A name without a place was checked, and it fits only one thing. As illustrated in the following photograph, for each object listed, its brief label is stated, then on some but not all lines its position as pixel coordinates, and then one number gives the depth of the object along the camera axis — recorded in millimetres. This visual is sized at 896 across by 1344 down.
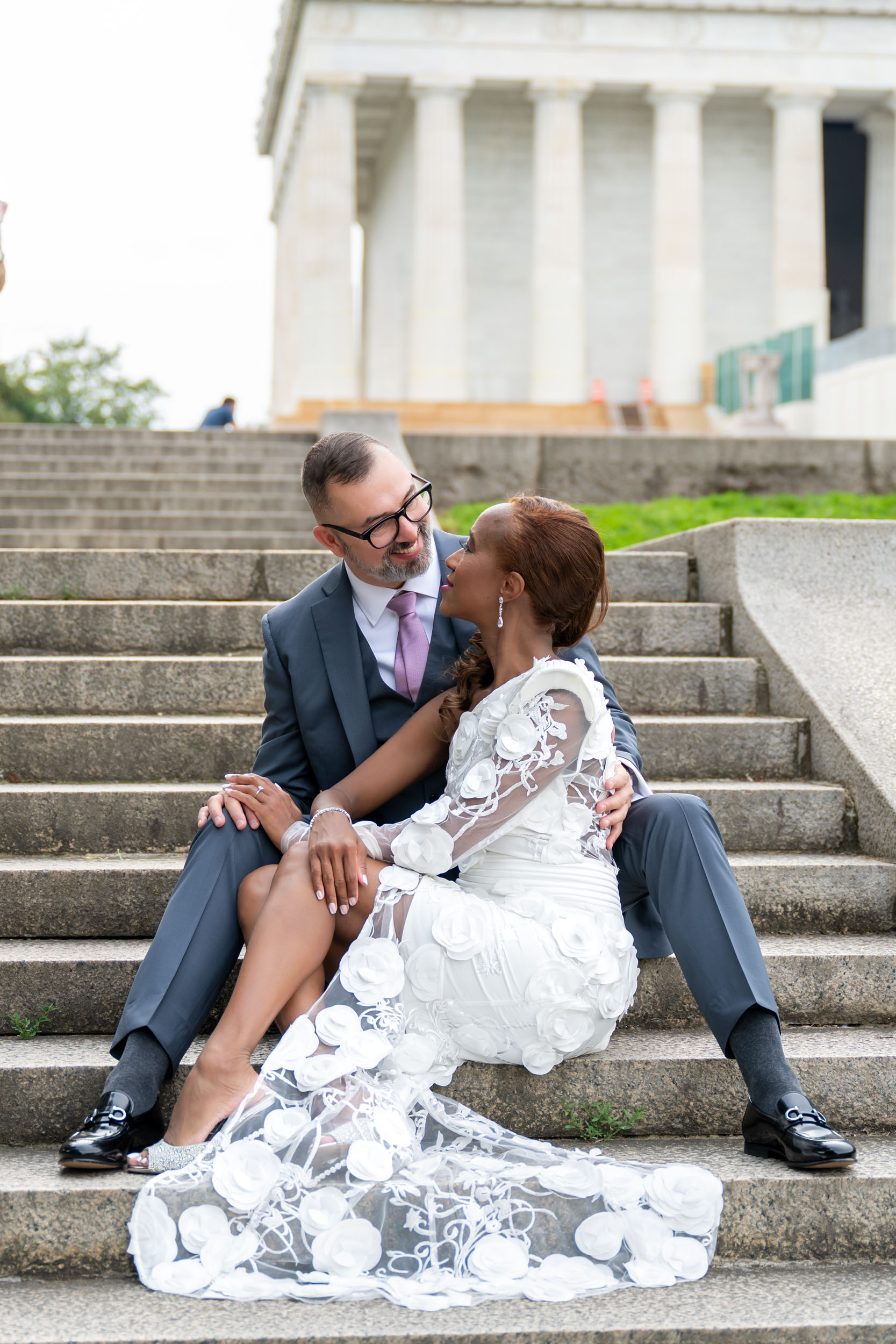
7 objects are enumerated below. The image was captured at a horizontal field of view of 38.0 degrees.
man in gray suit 2955
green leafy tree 54281
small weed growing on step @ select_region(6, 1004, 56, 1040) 3422
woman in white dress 2654
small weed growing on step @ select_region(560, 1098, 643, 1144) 3135
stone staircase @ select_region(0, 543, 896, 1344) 2604
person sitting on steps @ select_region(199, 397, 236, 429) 17906
